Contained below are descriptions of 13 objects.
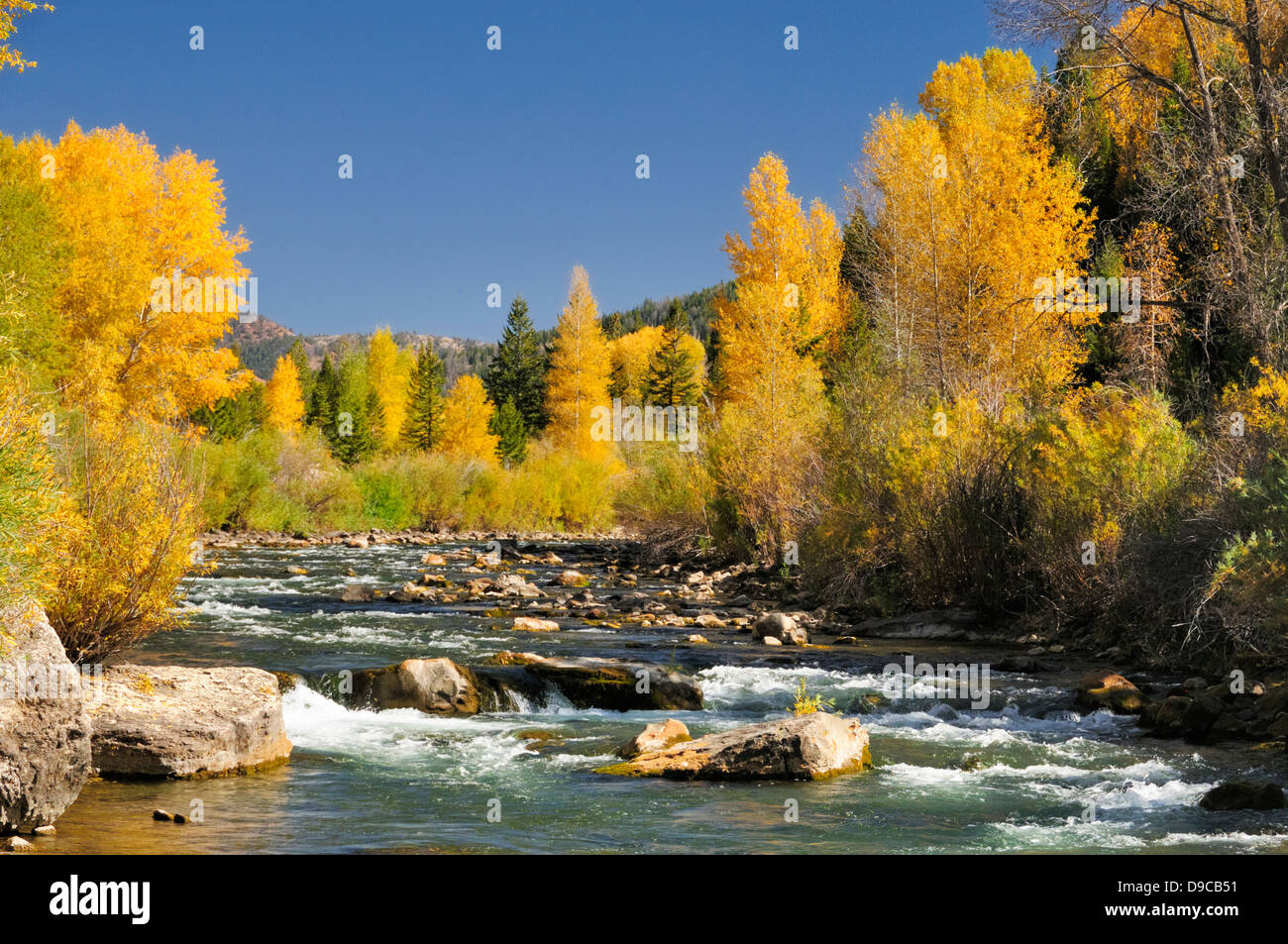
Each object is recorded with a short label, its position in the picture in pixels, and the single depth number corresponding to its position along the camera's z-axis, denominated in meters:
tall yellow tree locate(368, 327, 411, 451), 74.25
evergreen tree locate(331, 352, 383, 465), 60.22
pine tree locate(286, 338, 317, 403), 85.25
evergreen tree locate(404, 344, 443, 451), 62.44
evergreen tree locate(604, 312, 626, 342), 85.81
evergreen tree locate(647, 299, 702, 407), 61.16
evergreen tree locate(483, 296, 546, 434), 67.50
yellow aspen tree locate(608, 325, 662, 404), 68.75
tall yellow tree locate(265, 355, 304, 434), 70.50
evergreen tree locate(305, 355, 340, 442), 71.50
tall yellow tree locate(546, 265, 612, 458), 54.97
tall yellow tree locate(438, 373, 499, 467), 56.78
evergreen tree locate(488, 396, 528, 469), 59.31
